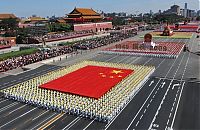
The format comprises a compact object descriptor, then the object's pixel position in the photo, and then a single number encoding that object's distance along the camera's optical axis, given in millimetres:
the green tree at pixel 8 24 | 87325
